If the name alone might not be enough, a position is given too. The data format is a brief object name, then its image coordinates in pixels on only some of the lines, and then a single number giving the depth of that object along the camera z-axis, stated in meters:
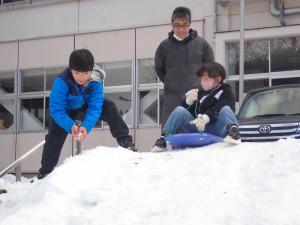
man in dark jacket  6.68
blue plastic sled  5.61
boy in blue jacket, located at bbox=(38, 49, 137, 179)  5.72
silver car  7.03
